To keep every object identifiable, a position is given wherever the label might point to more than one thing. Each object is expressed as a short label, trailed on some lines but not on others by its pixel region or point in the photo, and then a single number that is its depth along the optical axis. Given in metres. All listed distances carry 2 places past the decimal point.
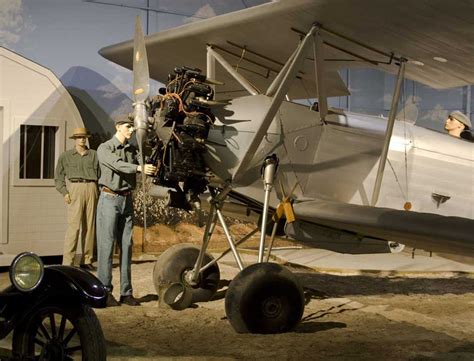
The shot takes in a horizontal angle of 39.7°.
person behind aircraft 7.49
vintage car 3.05
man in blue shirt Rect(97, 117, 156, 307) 5.56
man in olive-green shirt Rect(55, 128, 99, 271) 7.57
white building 7.66
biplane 4.70
